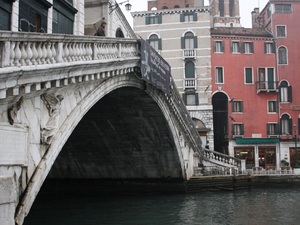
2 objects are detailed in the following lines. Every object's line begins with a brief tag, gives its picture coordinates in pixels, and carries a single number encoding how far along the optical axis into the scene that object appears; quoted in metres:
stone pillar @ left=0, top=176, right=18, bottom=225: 5.98
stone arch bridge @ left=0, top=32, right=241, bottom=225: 6.91
